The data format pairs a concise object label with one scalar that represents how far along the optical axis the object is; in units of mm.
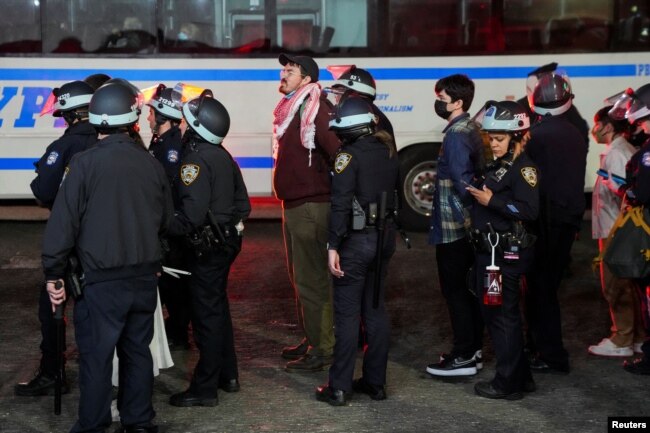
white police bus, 12242
